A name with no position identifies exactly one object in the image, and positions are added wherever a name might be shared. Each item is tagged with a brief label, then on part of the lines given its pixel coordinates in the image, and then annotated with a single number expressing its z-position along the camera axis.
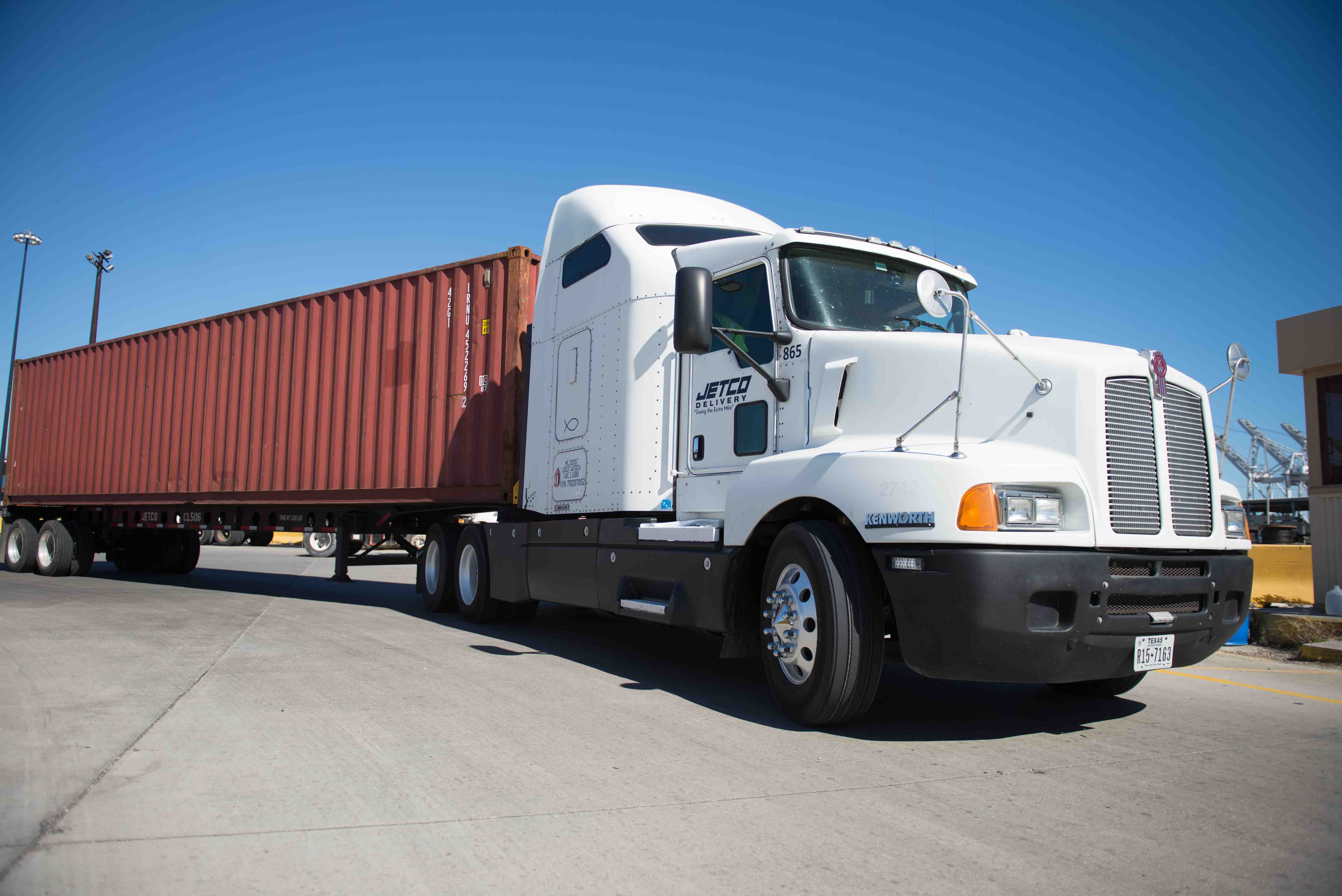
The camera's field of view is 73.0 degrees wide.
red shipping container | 9.20
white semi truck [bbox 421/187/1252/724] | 4.16
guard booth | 9.64
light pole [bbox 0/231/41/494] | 16.73
